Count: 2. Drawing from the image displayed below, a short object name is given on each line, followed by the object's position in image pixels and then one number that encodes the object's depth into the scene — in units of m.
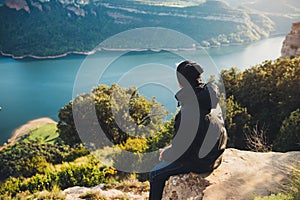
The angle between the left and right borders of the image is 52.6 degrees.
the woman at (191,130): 2.70
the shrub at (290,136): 5.93
